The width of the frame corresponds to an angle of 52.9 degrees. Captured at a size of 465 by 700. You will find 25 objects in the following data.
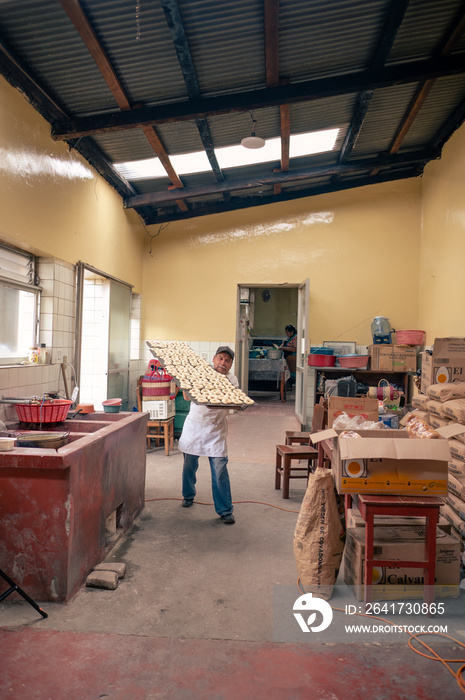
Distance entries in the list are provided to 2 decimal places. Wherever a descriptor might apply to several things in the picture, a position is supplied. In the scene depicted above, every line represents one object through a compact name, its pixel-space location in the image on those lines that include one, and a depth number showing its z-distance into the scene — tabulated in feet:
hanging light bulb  17.20
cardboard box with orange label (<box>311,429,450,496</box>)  8.46
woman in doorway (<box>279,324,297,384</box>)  36.86
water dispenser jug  24.54
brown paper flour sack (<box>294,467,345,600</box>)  8.76
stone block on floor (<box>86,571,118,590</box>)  8.96
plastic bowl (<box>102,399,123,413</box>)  16.12
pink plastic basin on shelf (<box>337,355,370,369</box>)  23.43
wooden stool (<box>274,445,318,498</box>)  14.76
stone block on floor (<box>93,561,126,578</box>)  9.45
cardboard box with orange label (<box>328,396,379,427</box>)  13.16
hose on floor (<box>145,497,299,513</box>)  13.74
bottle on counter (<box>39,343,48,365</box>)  15.52
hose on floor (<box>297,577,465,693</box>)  6.68
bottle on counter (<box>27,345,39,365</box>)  15.23
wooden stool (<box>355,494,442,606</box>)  8.31
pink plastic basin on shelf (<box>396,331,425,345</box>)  23.49
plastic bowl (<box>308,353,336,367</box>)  23.54
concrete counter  8.38
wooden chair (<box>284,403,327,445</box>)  15.52
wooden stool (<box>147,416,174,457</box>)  19.92
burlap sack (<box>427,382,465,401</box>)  12.82
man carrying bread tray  12.61
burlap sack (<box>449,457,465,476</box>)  11.05
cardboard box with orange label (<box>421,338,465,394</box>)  14.55
